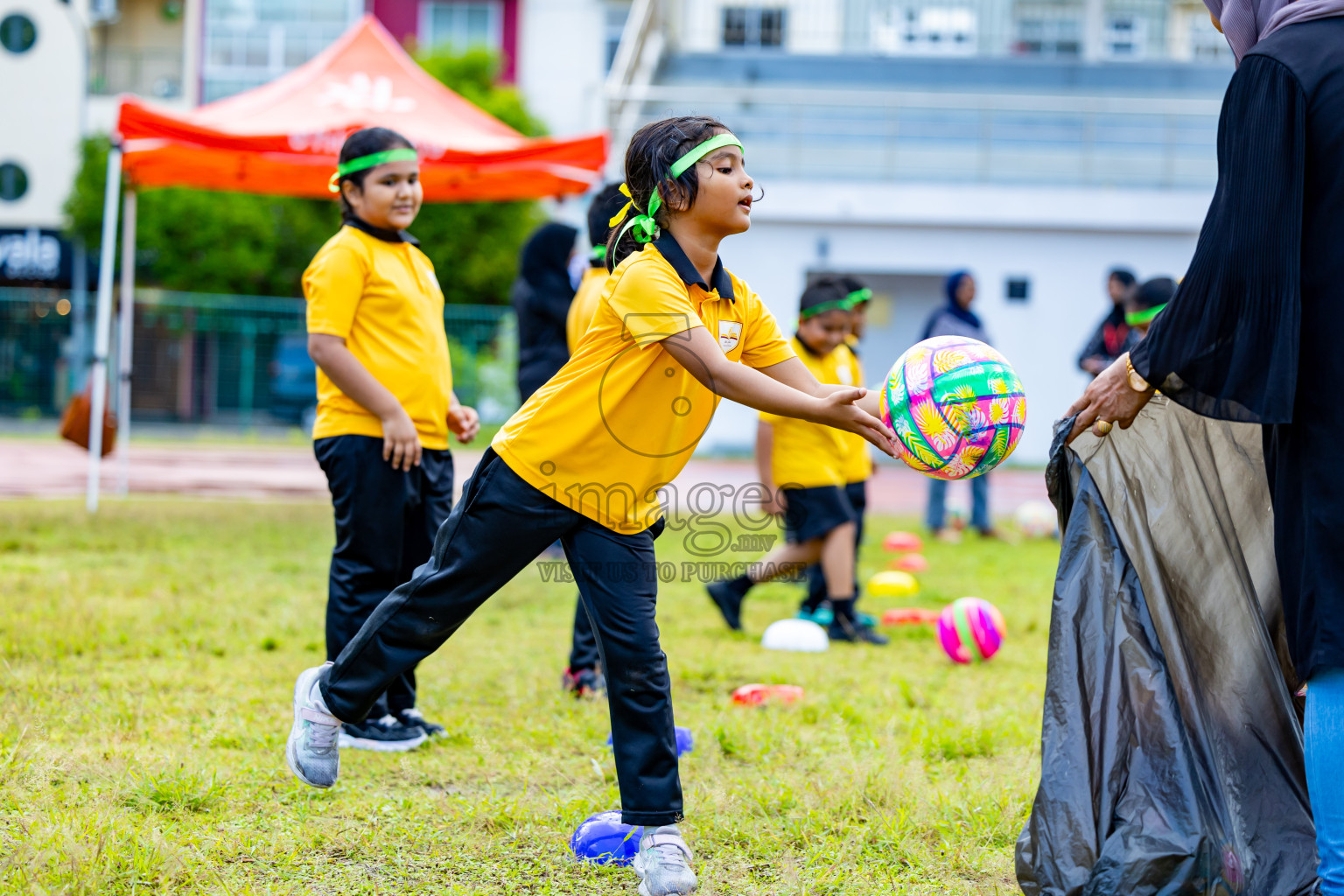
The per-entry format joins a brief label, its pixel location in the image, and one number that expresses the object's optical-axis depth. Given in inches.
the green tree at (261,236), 952.3
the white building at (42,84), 1091.9
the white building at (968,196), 810.2
